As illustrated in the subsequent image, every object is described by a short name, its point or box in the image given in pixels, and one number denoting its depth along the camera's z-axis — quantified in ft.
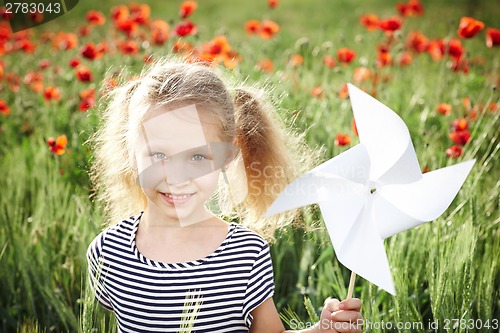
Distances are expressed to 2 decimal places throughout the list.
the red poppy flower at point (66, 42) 9.78
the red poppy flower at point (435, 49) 9.59
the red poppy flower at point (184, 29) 8.21
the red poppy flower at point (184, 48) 9.34
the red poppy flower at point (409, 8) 10.31
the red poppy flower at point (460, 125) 6.55
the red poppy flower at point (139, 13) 9.46
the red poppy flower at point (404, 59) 9.83
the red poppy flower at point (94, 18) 9.86
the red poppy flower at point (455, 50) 8.25
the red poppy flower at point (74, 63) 8.63
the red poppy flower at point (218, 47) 8.03
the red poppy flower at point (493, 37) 7.97
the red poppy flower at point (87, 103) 7.38
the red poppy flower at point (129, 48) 8.73
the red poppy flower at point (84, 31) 10.46
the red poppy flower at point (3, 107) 8.12
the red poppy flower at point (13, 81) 9.67
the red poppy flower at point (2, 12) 11.41
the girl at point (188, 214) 4.42
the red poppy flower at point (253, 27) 9.60
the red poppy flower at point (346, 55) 8.64
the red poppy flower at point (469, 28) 7.63
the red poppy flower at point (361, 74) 8.34
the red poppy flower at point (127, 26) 9.30
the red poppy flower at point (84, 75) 8.23
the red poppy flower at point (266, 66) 9.15
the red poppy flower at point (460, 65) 8.19
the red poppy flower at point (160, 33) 9.05
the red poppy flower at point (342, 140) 6.08
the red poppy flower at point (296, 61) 8.82
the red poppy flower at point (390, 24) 8.49
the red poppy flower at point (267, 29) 9.57
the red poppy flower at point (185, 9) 9.00
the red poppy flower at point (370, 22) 9.73
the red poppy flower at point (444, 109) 7.45
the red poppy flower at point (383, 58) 8.45
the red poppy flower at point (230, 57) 7.30
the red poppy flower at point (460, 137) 6.35
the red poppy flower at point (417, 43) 9.75
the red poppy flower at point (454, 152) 6.13
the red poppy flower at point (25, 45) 9.93
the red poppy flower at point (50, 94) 8.32
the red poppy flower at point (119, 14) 9.55
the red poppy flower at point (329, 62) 8.65
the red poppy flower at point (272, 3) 9.98
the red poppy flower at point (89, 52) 8.56
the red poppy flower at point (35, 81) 9.23
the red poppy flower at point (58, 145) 6.26
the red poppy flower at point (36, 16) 10.26
